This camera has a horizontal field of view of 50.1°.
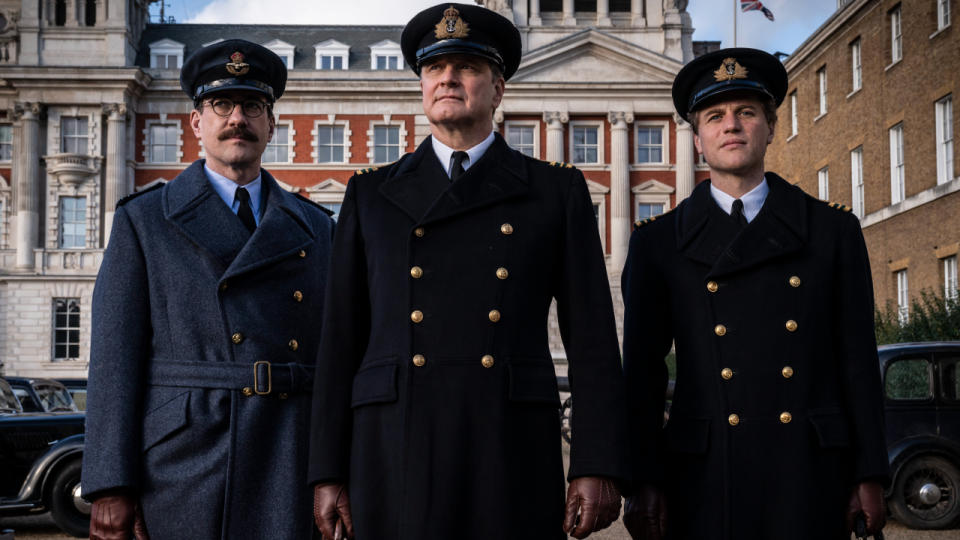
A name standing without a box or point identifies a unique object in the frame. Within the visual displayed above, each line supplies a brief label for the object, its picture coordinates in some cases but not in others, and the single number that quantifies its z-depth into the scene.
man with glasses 3.83
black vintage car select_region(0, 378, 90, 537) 10.12
